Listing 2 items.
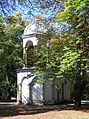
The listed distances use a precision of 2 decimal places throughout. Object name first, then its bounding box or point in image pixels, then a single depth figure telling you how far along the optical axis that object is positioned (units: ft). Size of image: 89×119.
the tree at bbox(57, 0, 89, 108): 33.06
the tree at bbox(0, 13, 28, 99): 82.12
